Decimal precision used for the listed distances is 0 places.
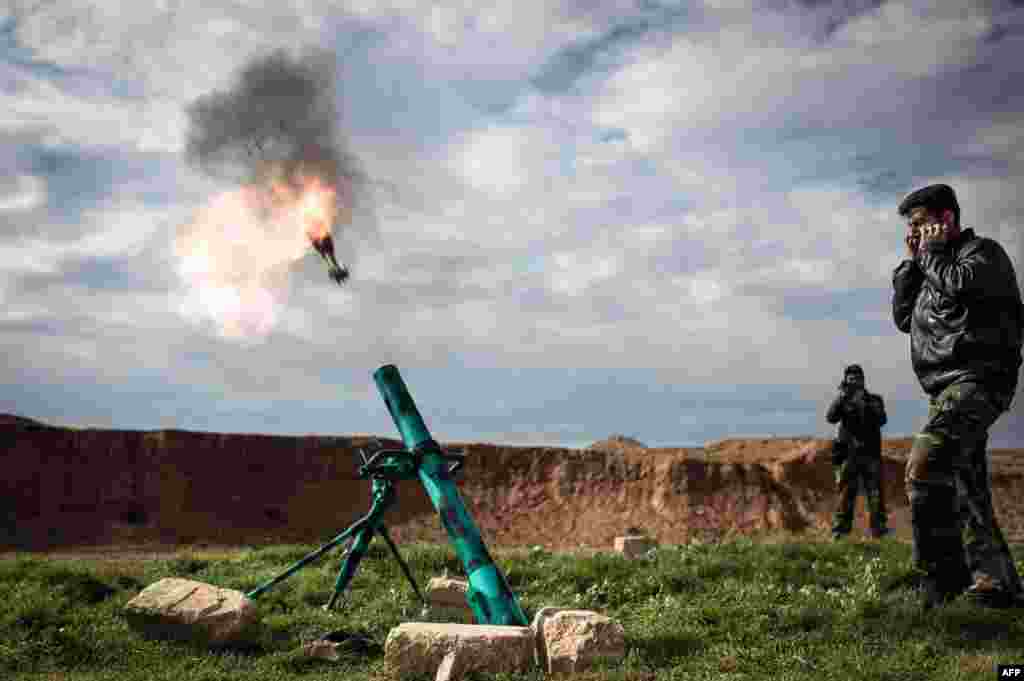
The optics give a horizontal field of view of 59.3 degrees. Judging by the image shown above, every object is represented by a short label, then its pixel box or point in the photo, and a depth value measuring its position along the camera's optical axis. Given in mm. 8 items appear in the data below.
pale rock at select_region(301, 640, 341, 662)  7989
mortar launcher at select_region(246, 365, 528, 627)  7762
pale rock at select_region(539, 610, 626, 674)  6812
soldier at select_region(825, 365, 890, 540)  16609
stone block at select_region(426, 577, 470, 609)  9938
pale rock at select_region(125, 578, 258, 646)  8406
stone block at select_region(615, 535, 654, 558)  14461
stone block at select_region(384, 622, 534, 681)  6777
